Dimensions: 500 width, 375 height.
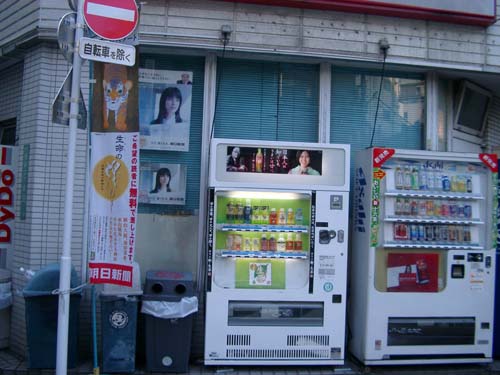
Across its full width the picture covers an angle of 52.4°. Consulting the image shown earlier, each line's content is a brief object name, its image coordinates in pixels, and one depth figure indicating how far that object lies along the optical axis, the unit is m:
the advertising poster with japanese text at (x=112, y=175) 4.68
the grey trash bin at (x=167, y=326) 5.91
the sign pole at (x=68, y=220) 4.42
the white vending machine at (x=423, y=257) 6.25
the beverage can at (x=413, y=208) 6.42
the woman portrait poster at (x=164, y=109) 6.83
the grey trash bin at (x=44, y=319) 5.81
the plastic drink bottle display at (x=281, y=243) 6.29
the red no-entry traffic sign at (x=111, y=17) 4.53
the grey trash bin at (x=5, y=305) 6.55
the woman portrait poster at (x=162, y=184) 6.77
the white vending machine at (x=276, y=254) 6.01
